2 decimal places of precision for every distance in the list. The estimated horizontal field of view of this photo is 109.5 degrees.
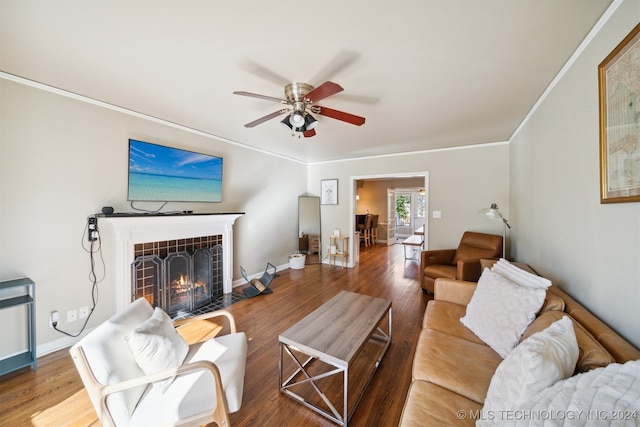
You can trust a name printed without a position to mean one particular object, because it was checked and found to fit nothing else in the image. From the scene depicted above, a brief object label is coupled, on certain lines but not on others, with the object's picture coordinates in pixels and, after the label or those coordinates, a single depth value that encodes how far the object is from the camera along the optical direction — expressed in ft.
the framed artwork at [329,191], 17.25
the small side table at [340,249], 16.85
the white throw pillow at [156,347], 4.02
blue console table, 5.86
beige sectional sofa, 3.18
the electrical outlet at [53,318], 6.95
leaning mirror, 17.62
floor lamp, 10.17
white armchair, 3.45
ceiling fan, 6.38
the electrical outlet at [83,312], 7.45
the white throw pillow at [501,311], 4.62
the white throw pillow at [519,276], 5.02
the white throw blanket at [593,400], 2.10
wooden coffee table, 4.85
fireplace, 8.03
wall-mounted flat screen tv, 8.64
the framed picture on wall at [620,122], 3.35
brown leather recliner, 9.50
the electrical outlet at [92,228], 7.51
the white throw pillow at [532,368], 2.73
